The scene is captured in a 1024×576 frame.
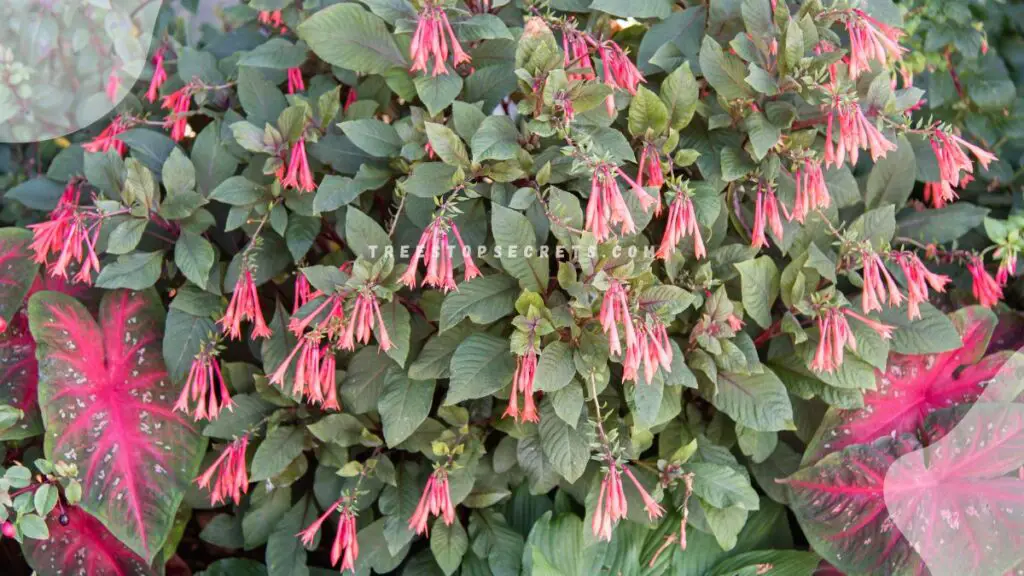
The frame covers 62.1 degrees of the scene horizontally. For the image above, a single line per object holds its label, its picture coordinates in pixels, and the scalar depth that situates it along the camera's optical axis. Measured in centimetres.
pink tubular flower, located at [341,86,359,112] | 136
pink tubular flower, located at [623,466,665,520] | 107
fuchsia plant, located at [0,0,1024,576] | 110
